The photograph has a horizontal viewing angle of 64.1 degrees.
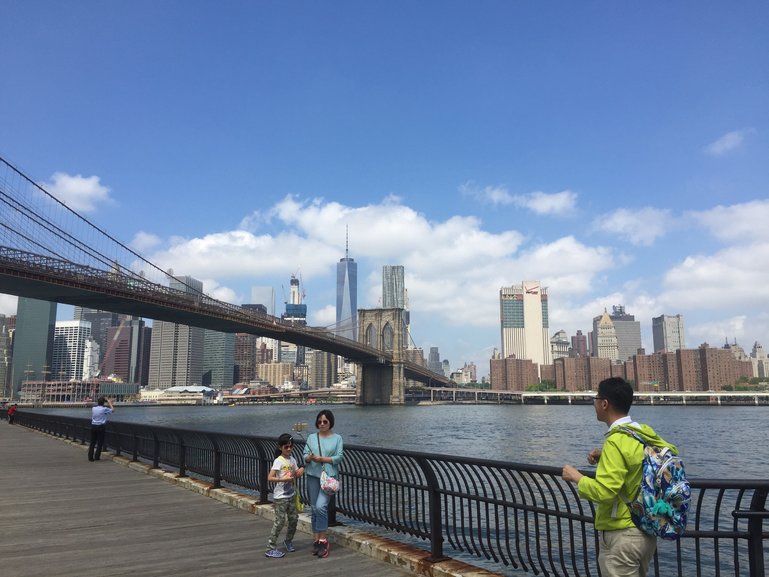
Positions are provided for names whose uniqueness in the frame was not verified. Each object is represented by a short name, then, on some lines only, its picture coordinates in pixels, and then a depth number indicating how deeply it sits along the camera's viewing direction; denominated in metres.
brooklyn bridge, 51.47
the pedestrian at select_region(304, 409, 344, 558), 7.01
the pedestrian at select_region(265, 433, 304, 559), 7.23
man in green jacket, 3.57
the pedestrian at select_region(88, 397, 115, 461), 16.91
